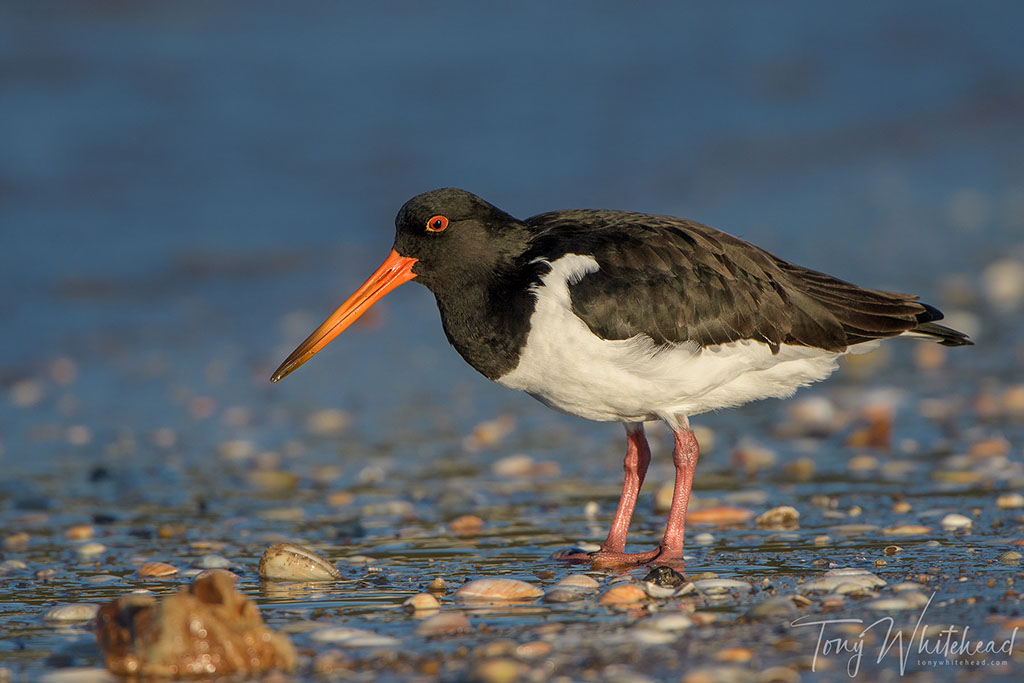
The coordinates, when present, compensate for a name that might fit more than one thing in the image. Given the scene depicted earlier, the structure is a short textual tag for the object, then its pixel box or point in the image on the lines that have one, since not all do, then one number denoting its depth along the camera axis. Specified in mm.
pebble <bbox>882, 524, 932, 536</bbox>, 10195
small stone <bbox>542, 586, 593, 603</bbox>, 8609
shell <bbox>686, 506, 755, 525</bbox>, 11125
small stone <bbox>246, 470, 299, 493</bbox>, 12852
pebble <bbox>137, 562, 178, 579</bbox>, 9742
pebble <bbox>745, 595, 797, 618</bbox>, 7969
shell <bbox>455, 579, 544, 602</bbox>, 8648
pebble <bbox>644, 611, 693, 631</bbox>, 7789
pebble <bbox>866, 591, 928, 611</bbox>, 7949
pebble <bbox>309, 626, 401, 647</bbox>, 7629
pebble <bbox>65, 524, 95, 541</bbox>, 11133
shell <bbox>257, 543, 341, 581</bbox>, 9359
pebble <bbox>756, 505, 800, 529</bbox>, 10812
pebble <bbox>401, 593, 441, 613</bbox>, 8422
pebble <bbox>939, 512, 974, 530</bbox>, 10242
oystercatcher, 9906
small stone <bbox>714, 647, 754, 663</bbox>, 7145
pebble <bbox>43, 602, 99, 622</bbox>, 8430
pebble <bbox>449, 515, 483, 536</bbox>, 11008
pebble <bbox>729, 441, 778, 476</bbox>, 12851
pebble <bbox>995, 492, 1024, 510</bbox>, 10781
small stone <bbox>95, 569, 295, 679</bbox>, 7102
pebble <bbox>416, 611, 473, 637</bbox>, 7855
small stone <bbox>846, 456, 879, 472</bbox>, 12469
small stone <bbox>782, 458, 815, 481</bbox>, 12375
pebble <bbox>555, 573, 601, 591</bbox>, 8867
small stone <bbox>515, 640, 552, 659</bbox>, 7293
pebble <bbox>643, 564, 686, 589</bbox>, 8781
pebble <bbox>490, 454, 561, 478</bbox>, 13023
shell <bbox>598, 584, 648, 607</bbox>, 8508
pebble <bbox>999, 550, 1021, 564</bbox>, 9031
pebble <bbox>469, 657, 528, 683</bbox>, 6840
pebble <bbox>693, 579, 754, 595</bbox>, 8633
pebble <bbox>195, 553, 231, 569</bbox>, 9984
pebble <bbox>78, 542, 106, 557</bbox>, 10539
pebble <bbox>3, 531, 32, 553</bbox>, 10797
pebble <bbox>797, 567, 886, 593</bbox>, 8453
